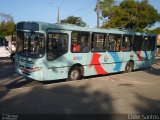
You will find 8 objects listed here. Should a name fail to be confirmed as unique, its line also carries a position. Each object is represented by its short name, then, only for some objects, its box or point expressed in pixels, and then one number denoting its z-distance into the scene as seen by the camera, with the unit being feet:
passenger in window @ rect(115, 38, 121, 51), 25.66
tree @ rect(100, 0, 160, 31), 67.27
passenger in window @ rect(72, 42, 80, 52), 21.32
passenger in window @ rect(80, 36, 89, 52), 22.01
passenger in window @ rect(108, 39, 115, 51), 24.83
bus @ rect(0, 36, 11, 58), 47.14
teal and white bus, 19.15
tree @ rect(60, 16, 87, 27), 111.58
